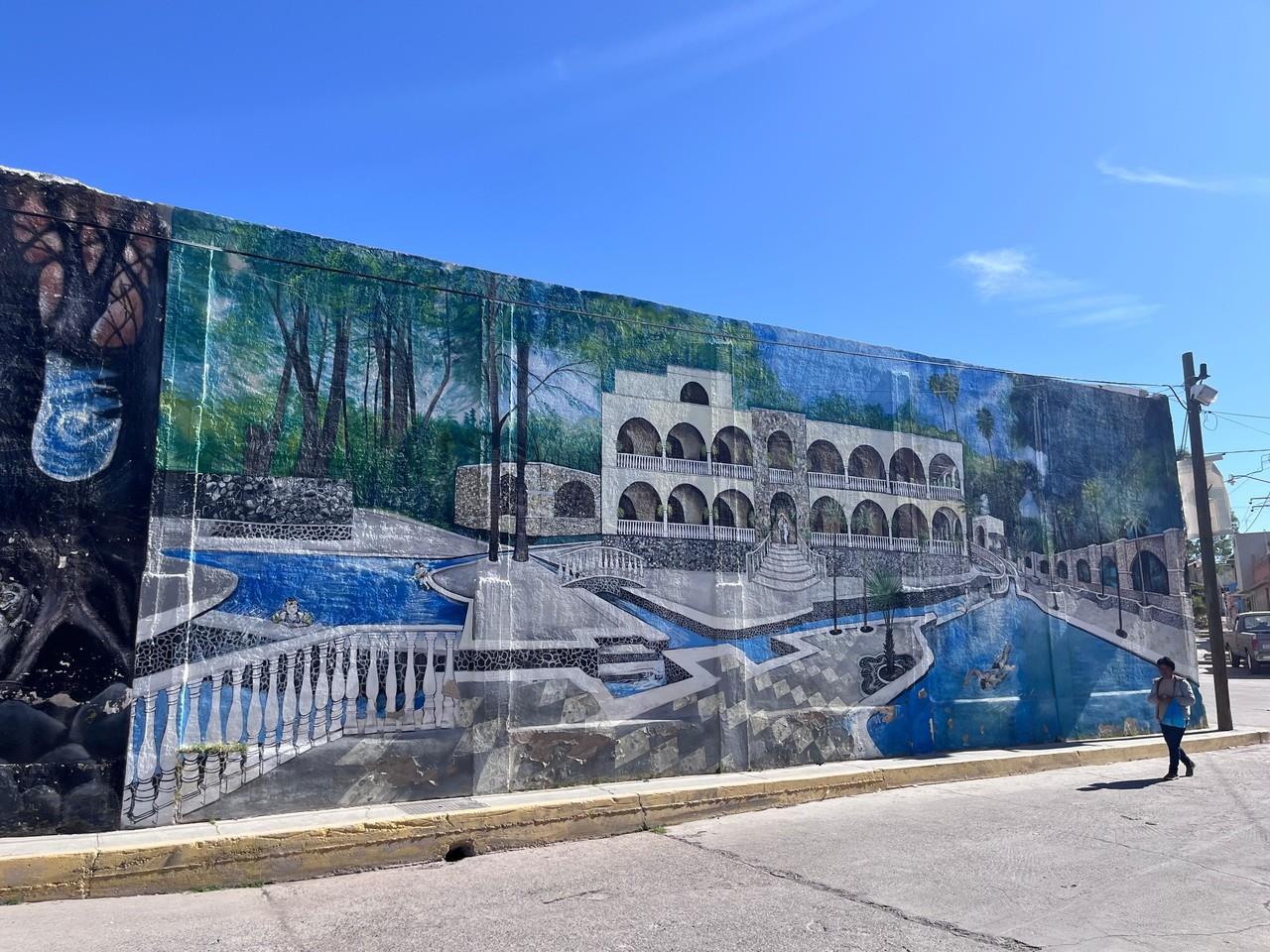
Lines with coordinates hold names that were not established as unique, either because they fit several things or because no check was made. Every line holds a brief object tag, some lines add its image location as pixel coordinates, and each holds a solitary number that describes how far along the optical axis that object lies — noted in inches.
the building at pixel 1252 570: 2442.3
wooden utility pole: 581.3
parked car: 1155.3
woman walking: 443.5
